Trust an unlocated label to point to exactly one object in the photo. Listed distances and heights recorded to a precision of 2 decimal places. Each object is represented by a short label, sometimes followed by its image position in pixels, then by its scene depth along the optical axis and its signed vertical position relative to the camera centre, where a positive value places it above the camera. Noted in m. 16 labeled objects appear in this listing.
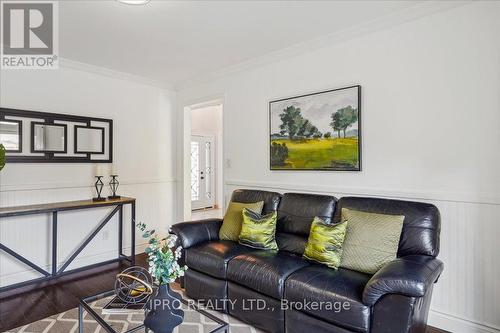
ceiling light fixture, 2.23 +1.26
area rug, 2.18 -1.23
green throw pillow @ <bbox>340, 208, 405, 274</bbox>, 2.06 -0.55
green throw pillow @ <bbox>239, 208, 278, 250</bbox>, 2.63 -0.60
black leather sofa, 1.64 -0.76
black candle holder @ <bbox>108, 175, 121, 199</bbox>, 3.75 -0.25
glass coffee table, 2.16 -1.19
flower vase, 1.47 -0.75
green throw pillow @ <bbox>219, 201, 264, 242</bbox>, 2.88 -0.55
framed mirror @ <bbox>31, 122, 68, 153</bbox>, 3.21 +0.33
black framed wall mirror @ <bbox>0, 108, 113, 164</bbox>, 3.07 +0.50
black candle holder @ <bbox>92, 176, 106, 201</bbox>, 3.54 -0.26
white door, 7.27 -0.14
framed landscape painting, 2.72 +0.36
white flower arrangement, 1.54 -0.51
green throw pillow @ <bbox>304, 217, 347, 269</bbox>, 2.17 -0.59
